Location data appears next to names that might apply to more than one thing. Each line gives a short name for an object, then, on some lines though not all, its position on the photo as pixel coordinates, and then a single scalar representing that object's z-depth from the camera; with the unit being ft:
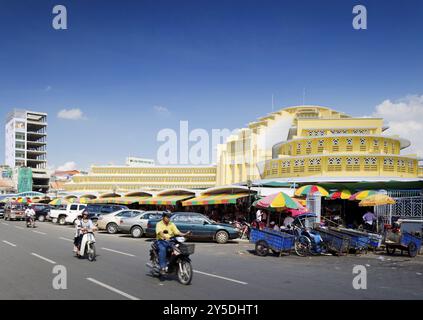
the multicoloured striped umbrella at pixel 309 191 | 77.82
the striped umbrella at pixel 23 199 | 181.98
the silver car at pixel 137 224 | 82.48
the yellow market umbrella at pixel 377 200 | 66.29
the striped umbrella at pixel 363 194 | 72.77
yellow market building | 117.91
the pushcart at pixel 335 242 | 54.95
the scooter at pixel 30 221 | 102.60
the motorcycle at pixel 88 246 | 44.99
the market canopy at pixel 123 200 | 126.07
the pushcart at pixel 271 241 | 53.11
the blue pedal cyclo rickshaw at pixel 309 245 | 54.49
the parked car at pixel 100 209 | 116.16
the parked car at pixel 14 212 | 142.10
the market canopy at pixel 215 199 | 88.90
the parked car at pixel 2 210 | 157.36
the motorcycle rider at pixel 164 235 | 33.81
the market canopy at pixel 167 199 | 107.04
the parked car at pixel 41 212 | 142.10
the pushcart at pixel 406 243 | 55.44
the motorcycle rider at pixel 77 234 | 47.29
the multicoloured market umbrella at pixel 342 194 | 86.49
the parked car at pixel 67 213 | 117.46
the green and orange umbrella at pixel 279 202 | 62.95
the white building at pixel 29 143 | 355.97
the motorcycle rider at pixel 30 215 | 102.17
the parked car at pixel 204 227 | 71.20
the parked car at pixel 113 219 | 90.89
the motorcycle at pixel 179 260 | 32.17
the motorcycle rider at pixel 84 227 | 46.55
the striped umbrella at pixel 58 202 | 143.37
